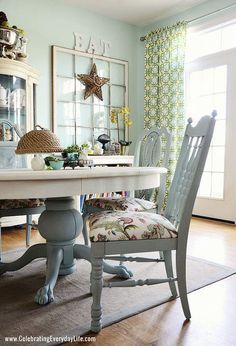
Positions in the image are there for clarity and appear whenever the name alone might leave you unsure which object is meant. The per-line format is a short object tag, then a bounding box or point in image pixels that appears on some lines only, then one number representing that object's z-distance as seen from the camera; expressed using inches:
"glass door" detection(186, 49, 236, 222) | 143.8
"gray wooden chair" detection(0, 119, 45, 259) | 81.9
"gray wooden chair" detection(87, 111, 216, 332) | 53.8
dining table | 53.0
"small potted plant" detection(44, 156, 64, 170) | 71.0
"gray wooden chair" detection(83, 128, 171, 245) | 81.7
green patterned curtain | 156.7
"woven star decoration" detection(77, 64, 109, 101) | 161.2
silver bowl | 119.8
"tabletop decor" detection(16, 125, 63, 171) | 68.8
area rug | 56.9
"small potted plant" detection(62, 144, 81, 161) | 72.3
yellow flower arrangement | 168.4
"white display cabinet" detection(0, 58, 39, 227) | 122.5
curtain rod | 139.2
